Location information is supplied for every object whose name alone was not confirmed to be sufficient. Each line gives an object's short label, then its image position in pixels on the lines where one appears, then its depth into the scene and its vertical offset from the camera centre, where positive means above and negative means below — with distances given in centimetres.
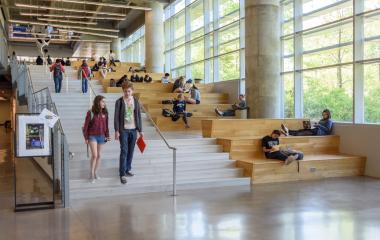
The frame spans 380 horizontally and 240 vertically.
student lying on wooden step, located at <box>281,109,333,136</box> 1186 -51
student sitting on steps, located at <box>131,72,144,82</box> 1841 +143
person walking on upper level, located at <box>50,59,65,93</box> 1470 +126
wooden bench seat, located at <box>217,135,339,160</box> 1027 -86
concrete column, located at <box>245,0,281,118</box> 1287 +167
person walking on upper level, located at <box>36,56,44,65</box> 2202 +261
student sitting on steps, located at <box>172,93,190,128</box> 1347 +4
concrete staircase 802 -115
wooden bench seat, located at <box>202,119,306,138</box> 1130 -42
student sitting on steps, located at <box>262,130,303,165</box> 981 -93
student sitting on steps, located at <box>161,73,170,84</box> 1827 +134
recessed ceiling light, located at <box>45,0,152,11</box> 1831 +489
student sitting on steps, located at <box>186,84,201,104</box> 1495 +51
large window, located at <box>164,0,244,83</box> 1786 +344
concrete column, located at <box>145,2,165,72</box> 2306 +392
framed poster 673 -38
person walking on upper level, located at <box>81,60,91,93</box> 1488 +124
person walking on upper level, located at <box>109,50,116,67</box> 2425 +310
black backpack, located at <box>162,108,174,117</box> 1356 -5
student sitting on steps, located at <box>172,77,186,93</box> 1625 +101
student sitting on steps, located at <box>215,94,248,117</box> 1424 +7
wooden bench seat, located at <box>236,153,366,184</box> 942 -132
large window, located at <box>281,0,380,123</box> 1154 +154
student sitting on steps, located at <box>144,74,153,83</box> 1858 +140
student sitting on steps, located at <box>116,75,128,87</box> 1646 +113
